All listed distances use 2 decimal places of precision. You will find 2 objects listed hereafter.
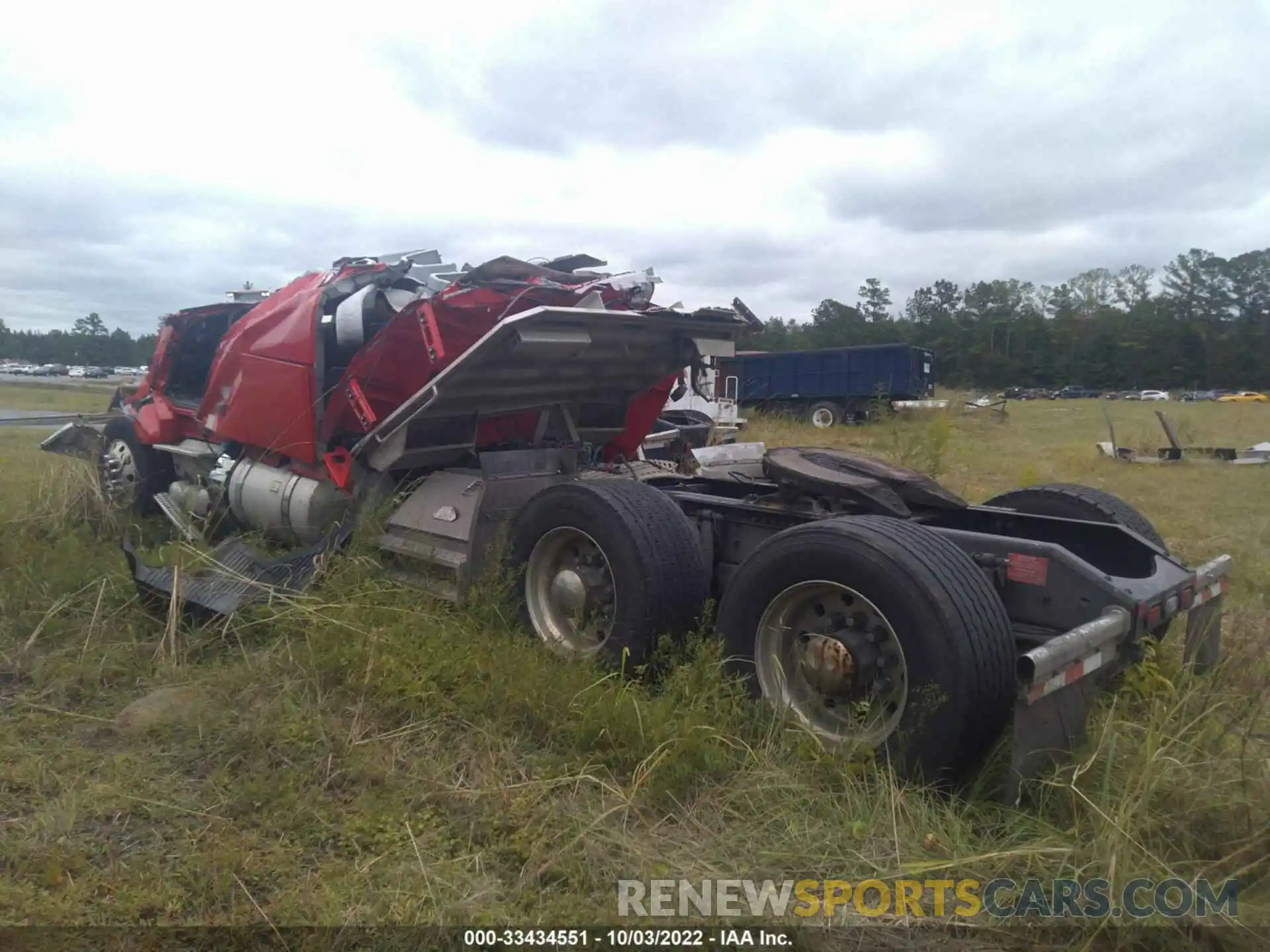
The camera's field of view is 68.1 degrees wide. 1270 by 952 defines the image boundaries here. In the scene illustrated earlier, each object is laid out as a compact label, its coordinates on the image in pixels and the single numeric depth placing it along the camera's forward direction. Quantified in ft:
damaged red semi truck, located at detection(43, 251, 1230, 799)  10.80
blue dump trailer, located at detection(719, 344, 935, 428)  92.73
